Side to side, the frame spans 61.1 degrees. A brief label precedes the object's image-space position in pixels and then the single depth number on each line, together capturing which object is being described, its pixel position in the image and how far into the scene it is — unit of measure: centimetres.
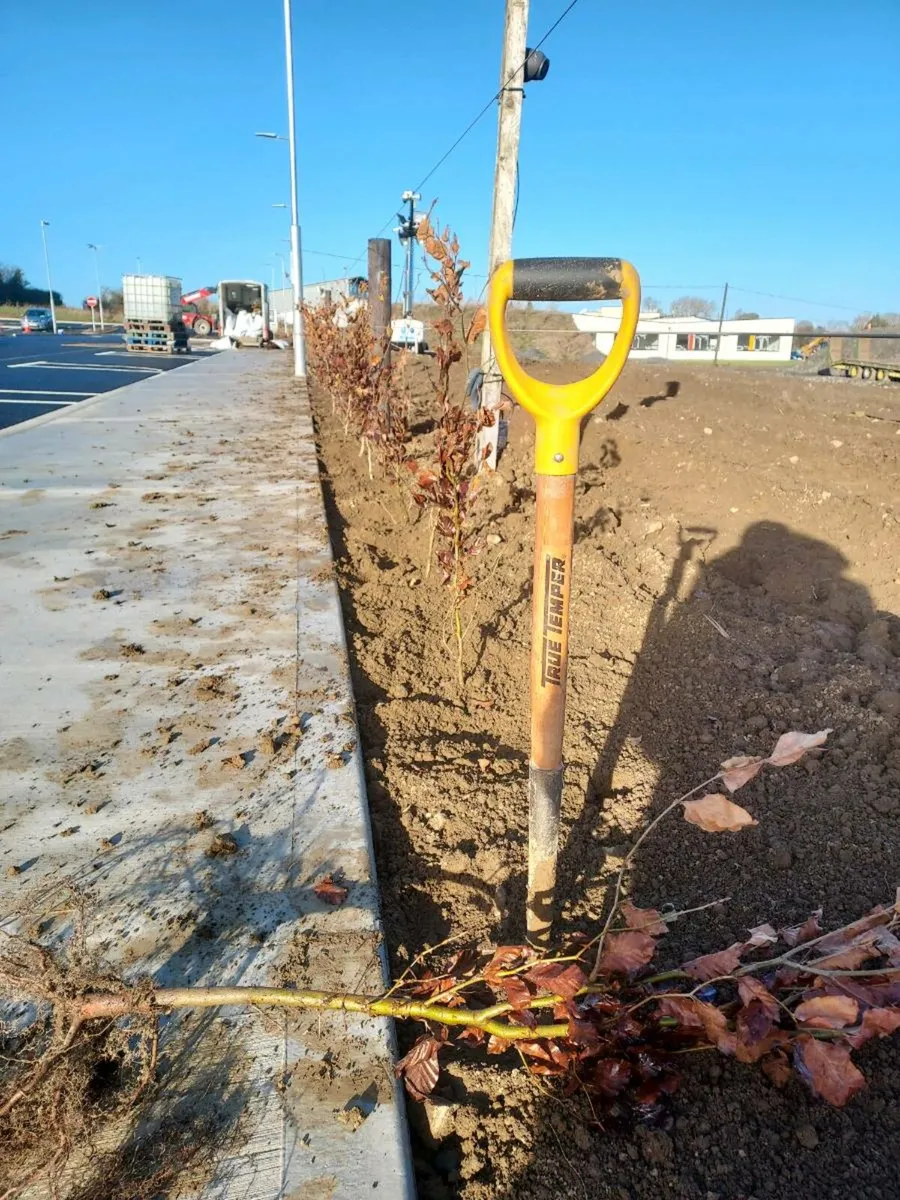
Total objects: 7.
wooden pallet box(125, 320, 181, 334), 3148
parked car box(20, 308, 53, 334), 4369
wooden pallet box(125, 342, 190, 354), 3092
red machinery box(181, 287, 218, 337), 4578
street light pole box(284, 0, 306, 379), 1753
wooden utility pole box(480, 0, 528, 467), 538
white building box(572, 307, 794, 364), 3061
